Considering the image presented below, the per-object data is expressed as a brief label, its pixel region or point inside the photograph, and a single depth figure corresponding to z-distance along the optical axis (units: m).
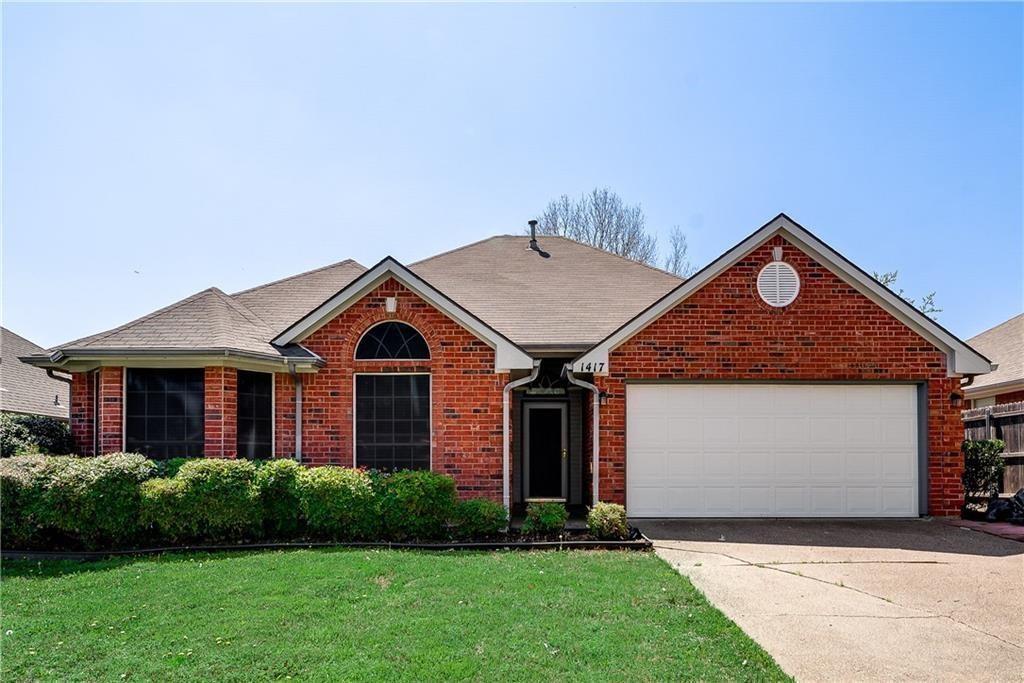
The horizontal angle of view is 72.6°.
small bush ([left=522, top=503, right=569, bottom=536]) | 9.84
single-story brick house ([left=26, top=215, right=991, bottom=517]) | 11.32
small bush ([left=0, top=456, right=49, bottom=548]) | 8.99
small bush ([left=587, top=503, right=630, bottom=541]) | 9.50
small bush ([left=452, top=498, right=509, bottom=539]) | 9.69
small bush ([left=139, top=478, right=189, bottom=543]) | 9.12
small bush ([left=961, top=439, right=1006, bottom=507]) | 13.14
